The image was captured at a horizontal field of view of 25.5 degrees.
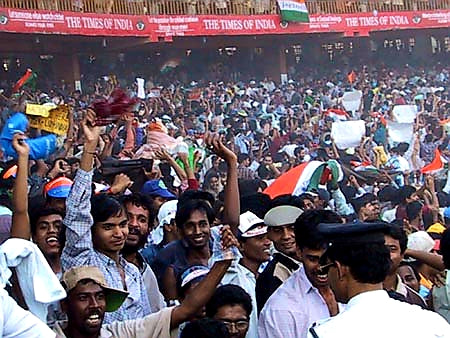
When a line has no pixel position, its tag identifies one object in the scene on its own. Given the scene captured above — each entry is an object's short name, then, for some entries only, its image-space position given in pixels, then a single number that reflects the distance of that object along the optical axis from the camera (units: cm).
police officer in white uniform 286
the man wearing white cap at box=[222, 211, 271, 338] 435
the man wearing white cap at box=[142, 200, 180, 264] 530
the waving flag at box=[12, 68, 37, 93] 1641
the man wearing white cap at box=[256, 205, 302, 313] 422
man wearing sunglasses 373
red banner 1770
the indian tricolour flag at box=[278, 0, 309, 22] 2352
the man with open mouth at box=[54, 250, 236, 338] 346
